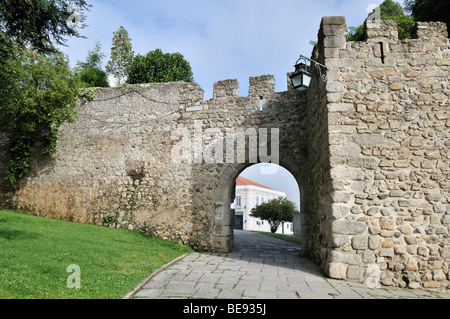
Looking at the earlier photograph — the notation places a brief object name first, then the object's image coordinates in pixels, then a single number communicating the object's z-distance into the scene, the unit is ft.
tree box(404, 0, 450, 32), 28.55
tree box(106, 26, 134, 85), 67.31
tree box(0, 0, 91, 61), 19.19
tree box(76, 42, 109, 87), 47.42
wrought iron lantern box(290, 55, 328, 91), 17.38
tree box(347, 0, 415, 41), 27.73
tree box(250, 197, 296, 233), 73.61
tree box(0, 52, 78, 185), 26.94
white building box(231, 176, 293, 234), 112.27
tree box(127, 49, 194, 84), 47.06
